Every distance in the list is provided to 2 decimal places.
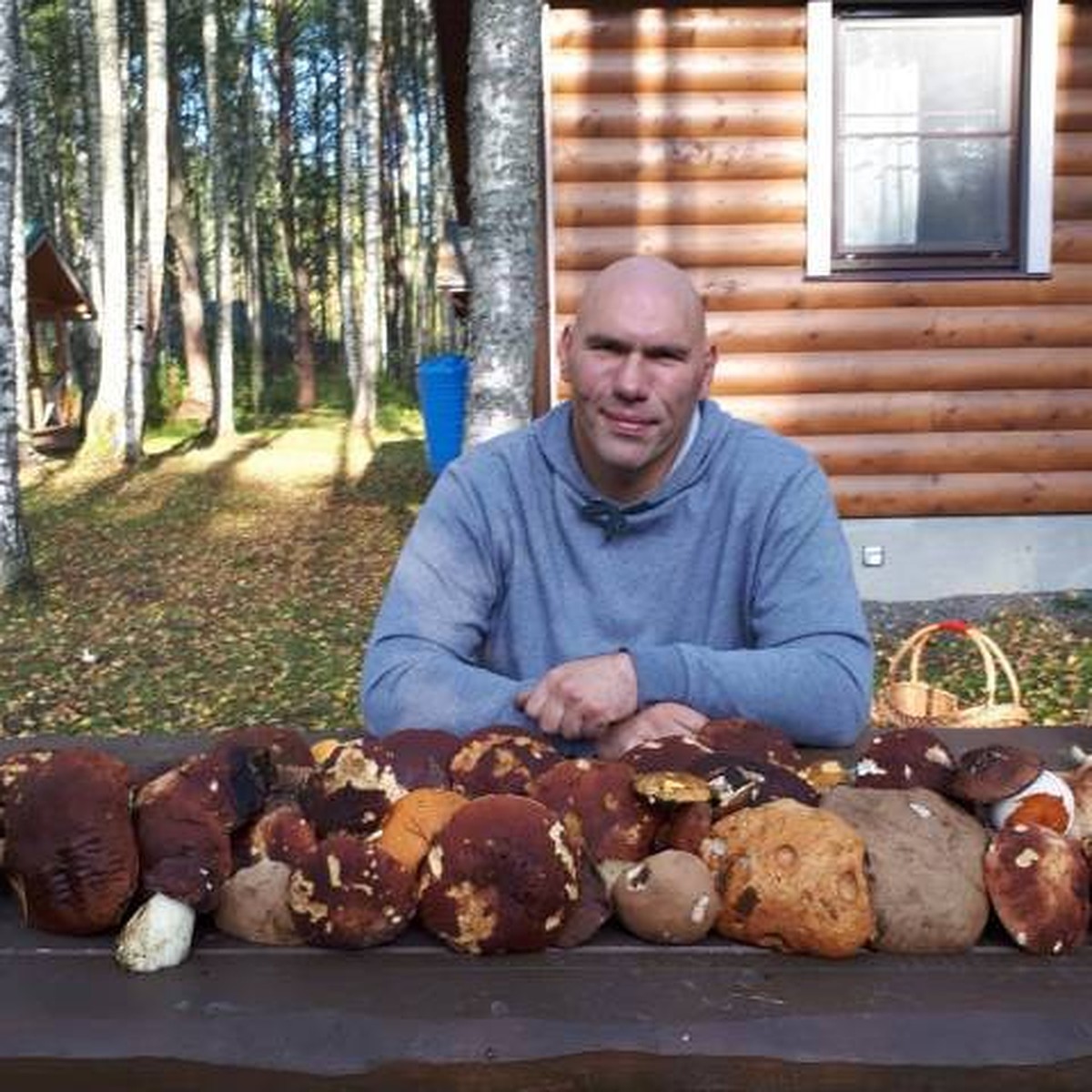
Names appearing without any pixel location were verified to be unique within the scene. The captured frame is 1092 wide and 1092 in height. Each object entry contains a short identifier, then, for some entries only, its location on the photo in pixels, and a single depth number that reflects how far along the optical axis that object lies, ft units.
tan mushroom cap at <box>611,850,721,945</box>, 4.52
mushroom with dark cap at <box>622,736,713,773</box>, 5.10
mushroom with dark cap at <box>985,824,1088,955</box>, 4.52
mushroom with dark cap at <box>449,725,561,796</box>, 5.08
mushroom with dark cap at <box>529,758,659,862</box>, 4.77
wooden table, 3.85
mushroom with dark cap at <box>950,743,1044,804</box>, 5.08
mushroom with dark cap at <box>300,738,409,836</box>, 4.84
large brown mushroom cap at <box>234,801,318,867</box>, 4.75
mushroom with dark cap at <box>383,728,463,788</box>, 5.08
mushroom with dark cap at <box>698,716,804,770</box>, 5.63
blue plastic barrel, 50.39
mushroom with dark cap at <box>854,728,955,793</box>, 5.33
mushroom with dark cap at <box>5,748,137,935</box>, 4.65
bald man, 7.68
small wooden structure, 73.97
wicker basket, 12.30
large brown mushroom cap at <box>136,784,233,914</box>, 4.61
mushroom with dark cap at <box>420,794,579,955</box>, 4.37
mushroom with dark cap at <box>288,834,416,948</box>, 4.48
